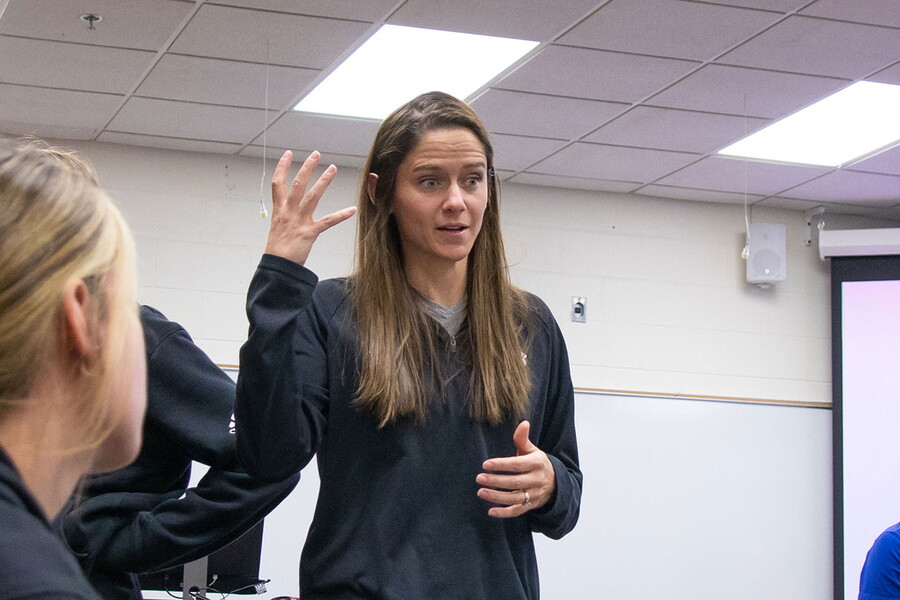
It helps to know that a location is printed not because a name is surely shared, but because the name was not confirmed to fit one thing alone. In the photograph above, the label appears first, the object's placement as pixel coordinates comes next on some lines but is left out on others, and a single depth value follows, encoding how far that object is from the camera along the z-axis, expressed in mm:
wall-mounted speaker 12533
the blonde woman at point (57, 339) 2339
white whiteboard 12188
